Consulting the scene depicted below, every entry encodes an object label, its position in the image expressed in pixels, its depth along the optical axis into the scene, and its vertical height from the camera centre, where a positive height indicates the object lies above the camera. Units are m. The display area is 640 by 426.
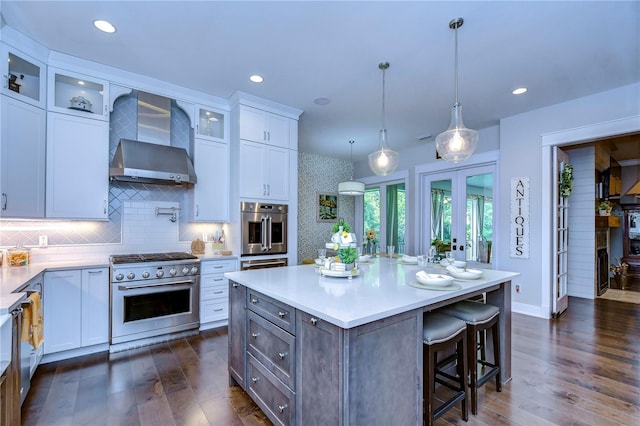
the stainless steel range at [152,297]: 3.04 -0.89
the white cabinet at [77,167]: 2.97 +0.49
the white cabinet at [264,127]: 3.87 +1.19
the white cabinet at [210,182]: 3.84 +0.43
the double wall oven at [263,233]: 3.85 -0.23
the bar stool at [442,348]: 1.77 -0.84
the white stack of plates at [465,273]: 2.18 -0.42
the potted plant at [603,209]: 5.55 +0.16
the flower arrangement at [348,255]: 2.28 -0.30
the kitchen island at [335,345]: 1.38 -0.69
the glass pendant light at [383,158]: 3.22 +0.63
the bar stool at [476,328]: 2.03 -0.80
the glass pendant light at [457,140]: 2.57 +0.67
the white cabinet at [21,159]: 2.56 +0.50
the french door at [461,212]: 4.85 +0.08
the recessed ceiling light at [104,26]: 2.42 +1.56
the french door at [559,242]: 4.04 -0.36
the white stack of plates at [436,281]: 1.91 -0.41
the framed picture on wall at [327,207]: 6.81 +0.21
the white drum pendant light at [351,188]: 5.54 +0.52
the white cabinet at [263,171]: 3.86 +0.59
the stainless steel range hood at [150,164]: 3.22 +0.57
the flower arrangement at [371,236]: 3.53 -0.24
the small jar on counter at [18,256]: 2.81 -0.41
